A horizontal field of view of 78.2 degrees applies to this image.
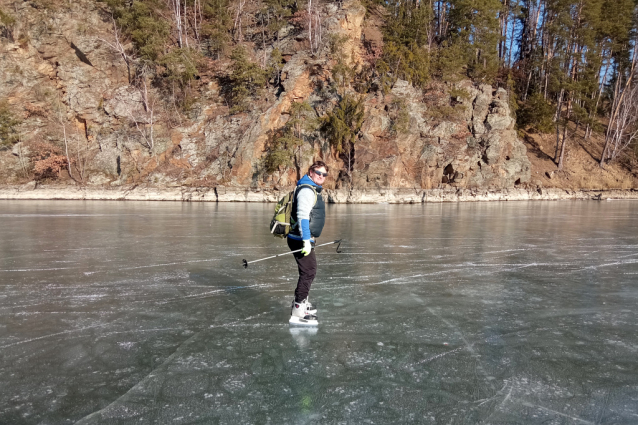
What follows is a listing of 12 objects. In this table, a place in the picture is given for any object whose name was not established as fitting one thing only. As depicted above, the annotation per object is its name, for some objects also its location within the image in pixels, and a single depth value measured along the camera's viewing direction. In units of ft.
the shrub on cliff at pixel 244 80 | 108.27
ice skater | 14.08
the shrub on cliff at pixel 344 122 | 98.78
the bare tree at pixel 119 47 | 115.16
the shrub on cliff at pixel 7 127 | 104.22
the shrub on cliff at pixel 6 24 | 117.08
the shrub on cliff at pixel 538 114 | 127.34
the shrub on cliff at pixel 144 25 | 116.78
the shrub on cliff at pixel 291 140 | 96.78
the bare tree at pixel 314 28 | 112.27
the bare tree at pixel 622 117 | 125.08
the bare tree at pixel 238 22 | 129.99
